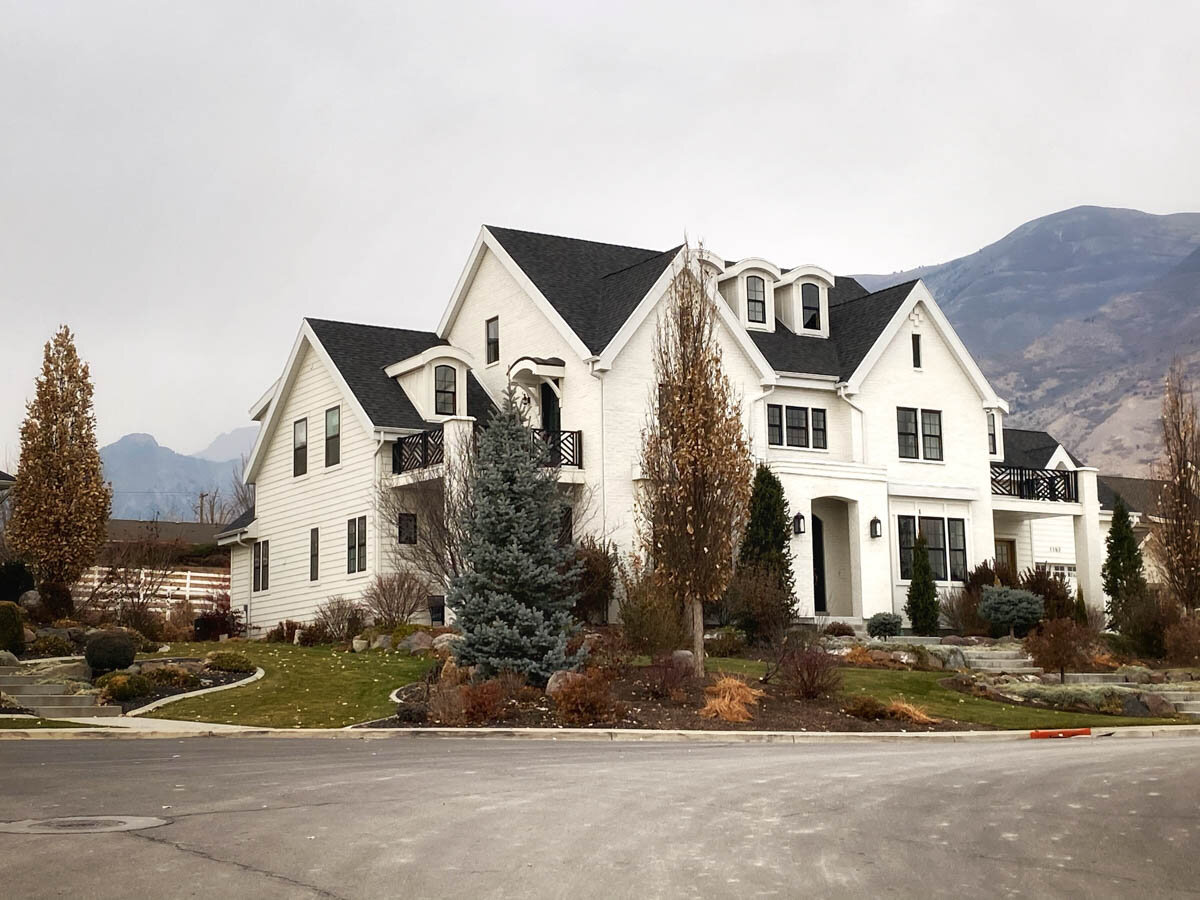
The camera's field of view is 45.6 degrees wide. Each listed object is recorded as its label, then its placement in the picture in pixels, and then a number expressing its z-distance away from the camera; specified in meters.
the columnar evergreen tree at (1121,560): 40.25
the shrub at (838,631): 35.59
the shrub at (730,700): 21.59
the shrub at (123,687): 25.12
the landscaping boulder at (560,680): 21.80
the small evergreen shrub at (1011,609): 36.12
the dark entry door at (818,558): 40.78
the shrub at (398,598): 33.84
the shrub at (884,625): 36.16
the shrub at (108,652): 26.89
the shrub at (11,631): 28.19
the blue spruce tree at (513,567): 23.69
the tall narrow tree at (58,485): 35.00
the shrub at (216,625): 39.91
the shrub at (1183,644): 31.47
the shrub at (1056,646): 28.78
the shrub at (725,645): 30.84
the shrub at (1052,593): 37.03
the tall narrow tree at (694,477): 25.58
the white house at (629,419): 36.53
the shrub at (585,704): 21.00
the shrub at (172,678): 26.64
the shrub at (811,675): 23.78
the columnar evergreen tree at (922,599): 38.06
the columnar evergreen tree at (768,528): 34.25
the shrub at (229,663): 28.00
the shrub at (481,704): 21.03
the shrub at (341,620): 34.62
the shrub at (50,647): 28.72
